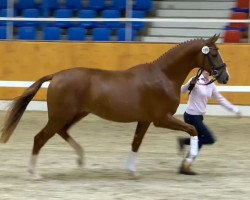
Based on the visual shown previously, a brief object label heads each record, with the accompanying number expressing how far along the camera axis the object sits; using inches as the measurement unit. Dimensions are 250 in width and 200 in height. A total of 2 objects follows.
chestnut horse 592.2
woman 616.7
